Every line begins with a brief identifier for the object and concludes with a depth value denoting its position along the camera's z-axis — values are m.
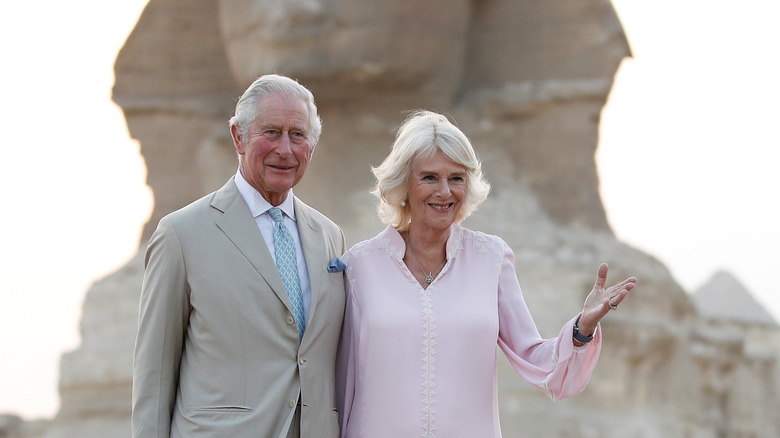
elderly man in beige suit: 7.35
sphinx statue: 19.78
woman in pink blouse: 7.71
